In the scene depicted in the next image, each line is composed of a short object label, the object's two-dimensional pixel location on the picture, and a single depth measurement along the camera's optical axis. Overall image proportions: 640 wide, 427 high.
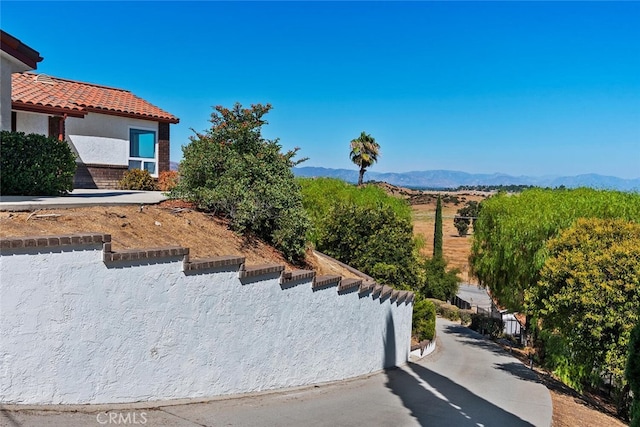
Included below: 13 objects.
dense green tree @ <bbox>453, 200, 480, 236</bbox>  93.69
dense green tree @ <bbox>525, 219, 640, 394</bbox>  15.65
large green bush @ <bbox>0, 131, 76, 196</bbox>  10.38
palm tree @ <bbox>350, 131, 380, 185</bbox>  60.53
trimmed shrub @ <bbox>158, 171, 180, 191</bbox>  20.15
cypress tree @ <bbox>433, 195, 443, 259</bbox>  50.97
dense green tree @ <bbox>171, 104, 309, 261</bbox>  12.16
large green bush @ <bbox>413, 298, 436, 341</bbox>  21.73
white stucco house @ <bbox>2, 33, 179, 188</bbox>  16.22
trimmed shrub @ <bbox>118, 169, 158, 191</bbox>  19.69
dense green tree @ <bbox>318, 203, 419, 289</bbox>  21.23
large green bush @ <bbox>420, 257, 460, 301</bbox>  42.25
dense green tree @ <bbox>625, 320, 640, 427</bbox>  9.83
